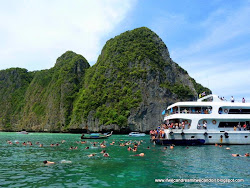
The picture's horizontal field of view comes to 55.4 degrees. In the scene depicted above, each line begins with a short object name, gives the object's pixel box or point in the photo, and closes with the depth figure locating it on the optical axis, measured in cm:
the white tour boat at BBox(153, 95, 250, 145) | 3600
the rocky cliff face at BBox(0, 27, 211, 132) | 9738
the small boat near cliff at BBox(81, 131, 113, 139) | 5633
